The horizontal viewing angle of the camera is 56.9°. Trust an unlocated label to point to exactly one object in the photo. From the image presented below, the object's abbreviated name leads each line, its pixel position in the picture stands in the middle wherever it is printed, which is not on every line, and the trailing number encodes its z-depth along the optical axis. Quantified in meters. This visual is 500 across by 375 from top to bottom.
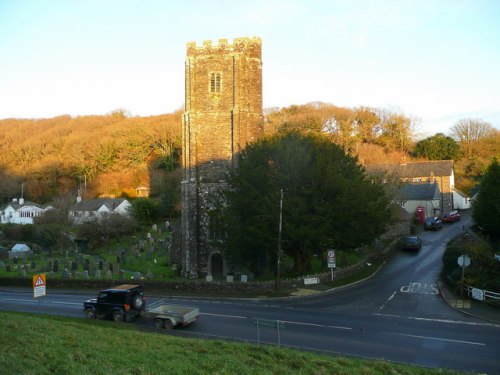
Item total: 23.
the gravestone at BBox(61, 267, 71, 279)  32.80
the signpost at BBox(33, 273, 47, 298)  19.42
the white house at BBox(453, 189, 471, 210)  59.50
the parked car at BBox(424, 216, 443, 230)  45.61
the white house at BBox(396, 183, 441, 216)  52.88
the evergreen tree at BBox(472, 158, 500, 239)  33.78
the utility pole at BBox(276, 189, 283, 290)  26.06
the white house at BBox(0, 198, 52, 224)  70.94
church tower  34.16
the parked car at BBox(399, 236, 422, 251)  37.84
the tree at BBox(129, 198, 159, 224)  59.93
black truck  19.66
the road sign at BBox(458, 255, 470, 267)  22.34
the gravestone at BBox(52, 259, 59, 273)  37.34
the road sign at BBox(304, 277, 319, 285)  27.61
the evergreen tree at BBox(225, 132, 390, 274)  27.52
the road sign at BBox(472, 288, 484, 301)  21.56
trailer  17.98
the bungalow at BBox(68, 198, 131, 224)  64.56
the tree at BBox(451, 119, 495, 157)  71.50
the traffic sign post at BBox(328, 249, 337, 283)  27.02
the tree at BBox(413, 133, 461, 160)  70.44
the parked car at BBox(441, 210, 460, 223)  49.56
